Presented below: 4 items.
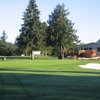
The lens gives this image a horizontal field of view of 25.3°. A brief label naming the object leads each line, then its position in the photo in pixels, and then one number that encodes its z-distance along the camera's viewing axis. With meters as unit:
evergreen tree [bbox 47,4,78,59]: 57.91
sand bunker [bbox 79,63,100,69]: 27.03
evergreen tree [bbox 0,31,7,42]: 101.35
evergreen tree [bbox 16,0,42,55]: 53.61
